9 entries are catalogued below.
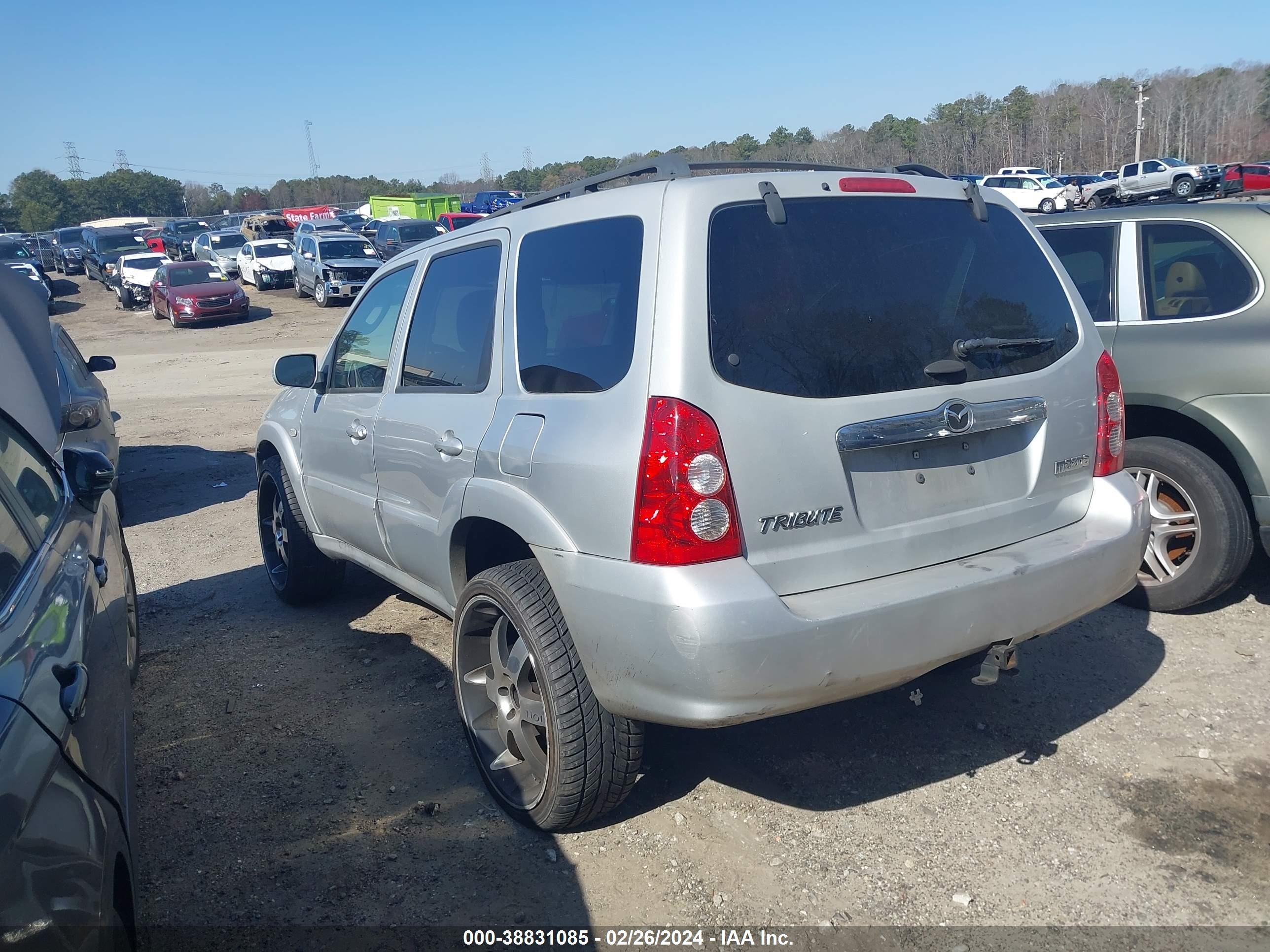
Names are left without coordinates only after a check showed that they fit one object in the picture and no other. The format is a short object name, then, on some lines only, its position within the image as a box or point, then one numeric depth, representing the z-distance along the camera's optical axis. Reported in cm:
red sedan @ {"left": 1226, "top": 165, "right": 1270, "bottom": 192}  3959
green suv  450
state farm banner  5972
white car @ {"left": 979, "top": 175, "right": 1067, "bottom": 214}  4288
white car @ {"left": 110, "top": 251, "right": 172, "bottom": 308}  3180
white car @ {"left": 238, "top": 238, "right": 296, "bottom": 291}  3266
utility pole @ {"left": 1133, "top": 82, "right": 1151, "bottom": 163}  6775
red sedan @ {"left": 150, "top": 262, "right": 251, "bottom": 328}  2545
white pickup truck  4100
